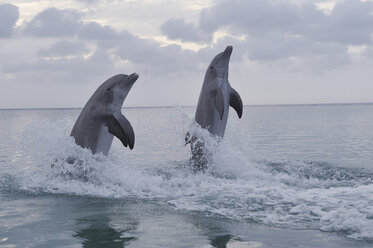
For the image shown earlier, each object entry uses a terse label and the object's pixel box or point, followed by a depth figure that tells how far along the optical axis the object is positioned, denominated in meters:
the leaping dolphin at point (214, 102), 14.46
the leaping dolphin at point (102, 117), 12.65
